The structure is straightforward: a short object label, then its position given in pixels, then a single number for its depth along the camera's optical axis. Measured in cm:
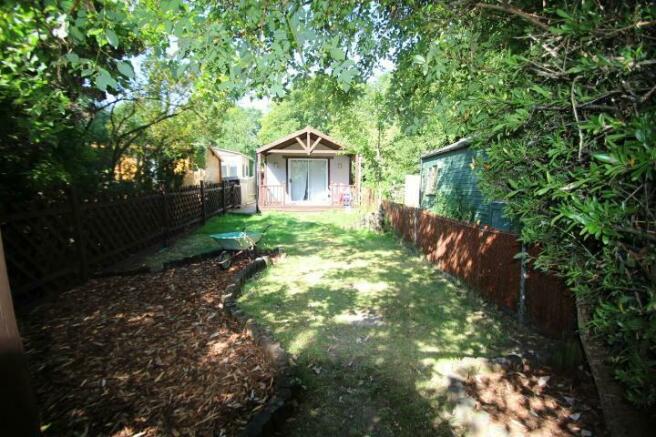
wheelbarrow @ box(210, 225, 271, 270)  670
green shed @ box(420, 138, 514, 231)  970
